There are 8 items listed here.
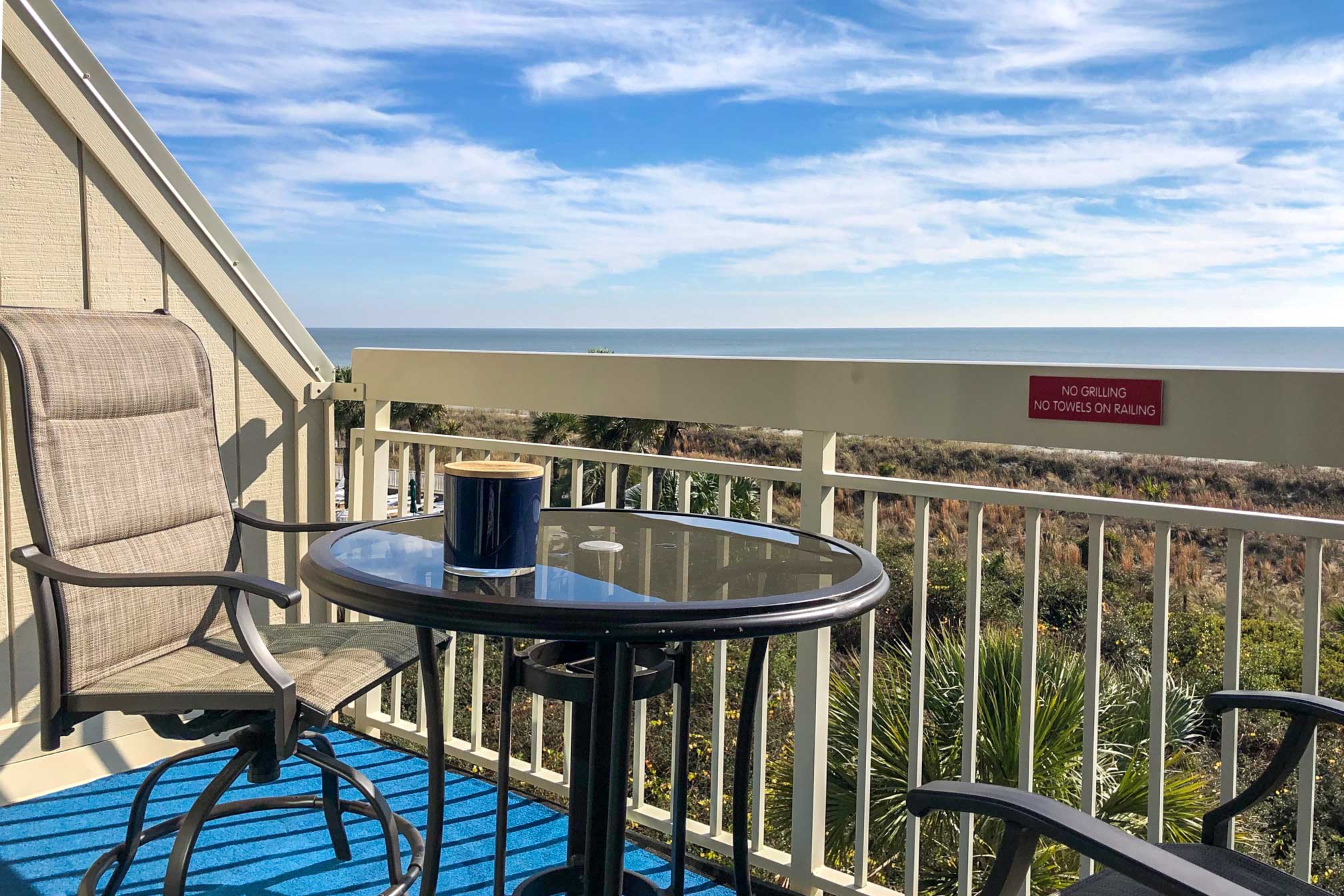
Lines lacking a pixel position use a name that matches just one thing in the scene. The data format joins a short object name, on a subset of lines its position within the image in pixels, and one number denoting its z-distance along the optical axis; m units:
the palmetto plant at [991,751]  4.80
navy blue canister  1.47
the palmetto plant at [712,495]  12.74
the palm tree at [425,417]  23.47
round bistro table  1.30
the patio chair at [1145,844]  0.92
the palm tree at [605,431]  15.62
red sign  1.73
